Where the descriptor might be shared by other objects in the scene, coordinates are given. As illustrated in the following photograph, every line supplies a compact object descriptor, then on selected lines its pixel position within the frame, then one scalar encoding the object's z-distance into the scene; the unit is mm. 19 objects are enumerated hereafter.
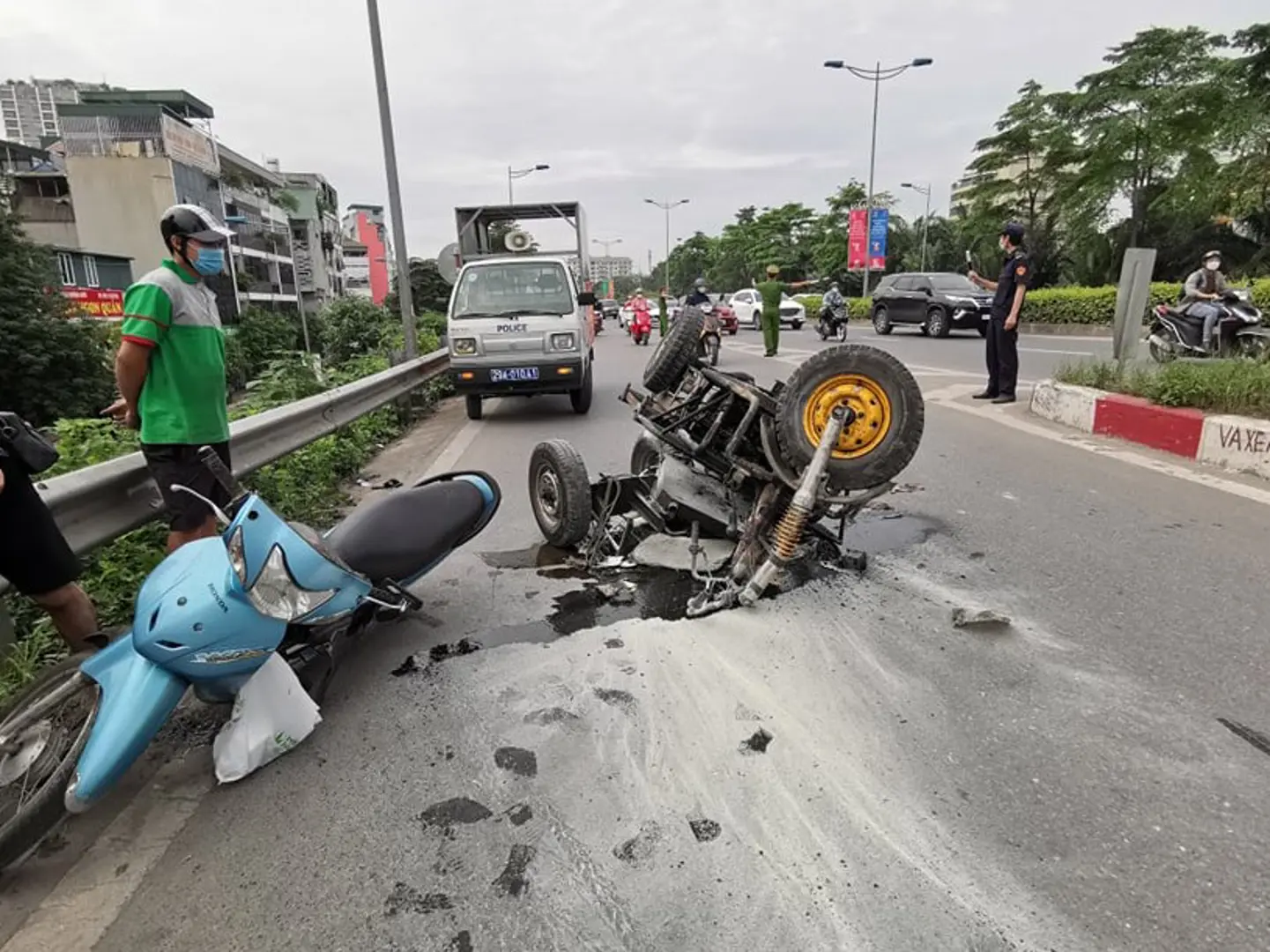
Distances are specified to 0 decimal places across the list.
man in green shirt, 3217
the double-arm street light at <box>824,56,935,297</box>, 27391
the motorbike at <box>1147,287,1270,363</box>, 9336
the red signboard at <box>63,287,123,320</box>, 23531
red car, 26125
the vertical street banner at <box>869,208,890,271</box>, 31578
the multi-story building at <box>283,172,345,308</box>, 61500
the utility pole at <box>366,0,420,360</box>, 12484
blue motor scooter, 2162
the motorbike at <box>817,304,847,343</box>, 21359
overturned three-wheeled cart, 3479
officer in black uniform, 8133
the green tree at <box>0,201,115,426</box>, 14891
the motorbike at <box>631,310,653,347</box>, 24203
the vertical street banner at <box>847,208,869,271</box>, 32375
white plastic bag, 2430
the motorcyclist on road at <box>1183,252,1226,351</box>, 9641
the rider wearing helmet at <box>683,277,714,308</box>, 13626
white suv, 28062
